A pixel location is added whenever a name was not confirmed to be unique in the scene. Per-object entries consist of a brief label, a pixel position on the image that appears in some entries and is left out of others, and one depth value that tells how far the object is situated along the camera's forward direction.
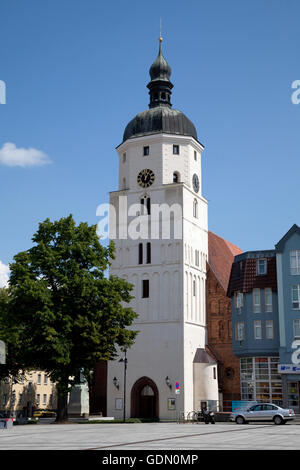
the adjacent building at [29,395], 71.25
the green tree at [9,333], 41.72
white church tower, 54.28
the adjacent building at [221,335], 57.34
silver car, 38.56
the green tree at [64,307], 41.09
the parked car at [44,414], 65.15
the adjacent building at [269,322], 50.09
